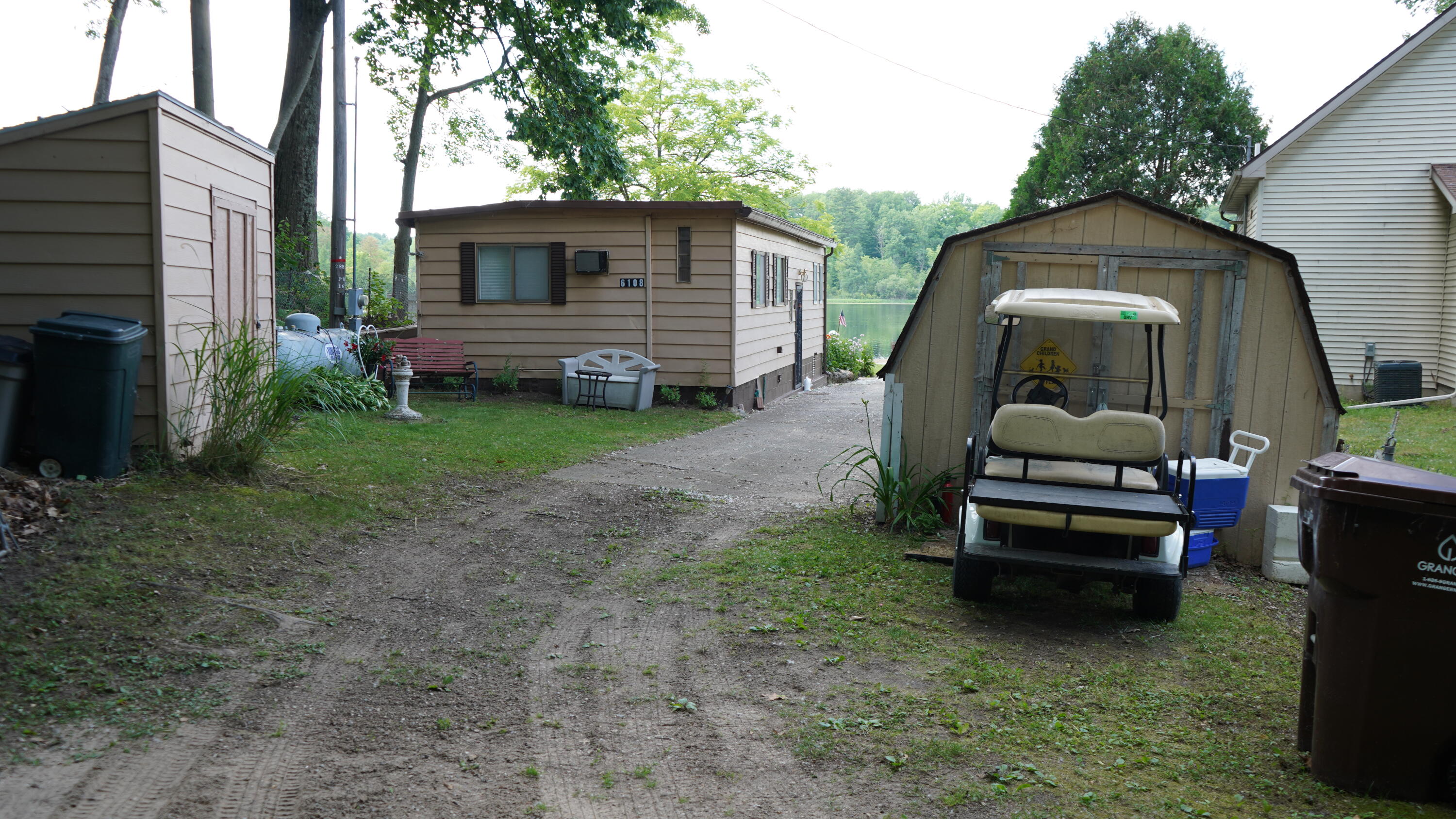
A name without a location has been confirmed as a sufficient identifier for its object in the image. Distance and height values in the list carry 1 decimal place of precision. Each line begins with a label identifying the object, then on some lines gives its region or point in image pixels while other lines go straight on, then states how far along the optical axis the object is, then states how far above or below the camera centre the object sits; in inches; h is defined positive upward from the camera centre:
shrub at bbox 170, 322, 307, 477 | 278.1 -28.5
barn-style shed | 288.7 -0.6
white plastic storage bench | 597.6 -36.1
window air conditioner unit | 614.2 +34.3
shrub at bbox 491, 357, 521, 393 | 626.5 -41.2
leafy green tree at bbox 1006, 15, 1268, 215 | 1405.0 +299.2
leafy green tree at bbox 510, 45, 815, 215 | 1449.3 +266.4
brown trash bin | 134.6 -41.3
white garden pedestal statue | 479.8 -40.4
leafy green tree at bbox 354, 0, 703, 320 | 547.5 +145.2
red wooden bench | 615.6 -29.6
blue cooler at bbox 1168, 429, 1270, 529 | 277.3 -45.1
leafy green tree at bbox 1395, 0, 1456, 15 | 1087.6 +369.5
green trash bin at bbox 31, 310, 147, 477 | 251.8 -21.9
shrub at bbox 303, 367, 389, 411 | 347.3 -35.6
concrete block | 278.1 -60.3
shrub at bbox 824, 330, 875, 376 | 1092.5 -35.5
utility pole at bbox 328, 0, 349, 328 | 635.5 +85.1
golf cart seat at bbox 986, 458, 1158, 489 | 232.5 -34.4
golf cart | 211.8 -36.8
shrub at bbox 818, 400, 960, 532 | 306.8 -52.9
